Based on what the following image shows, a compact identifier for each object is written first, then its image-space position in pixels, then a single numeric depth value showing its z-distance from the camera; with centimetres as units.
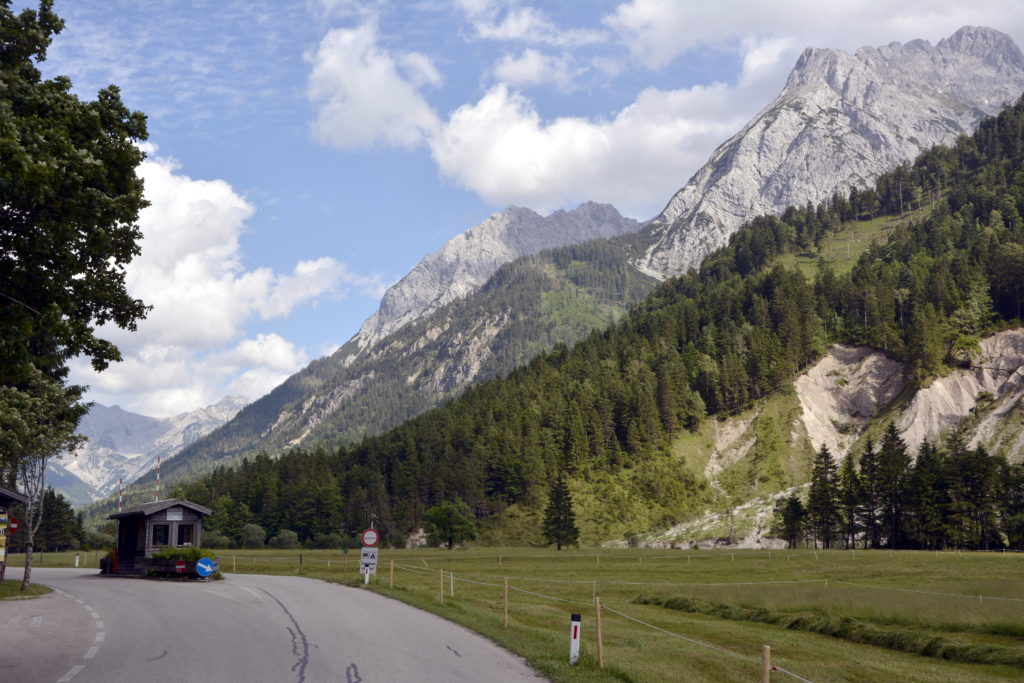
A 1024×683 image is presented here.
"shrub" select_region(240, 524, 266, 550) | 12244
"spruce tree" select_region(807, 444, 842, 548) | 9819
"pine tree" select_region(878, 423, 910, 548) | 9325
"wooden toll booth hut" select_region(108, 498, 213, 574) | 5062
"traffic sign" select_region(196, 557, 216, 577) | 4319
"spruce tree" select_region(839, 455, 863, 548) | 9731
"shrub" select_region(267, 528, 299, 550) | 12075
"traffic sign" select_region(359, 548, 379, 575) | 4100
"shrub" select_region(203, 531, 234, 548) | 11462
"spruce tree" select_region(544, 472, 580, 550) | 10512
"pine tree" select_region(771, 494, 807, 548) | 10006
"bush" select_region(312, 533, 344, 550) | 12206
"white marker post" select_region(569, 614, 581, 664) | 1726
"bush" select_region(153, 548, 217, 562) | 4378
